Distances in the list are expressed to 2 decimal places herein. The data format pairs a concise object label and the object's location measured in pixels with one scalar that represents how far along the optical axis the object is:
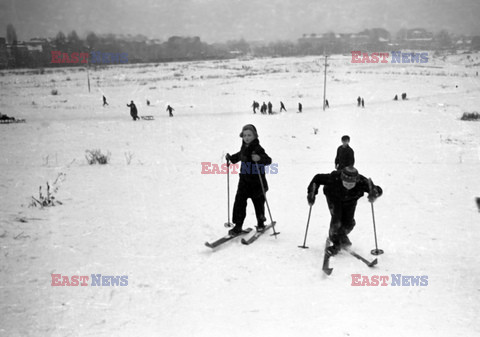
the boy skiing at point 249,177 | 5.70
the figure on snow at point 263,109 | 24.03
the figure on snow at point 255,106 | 24.74
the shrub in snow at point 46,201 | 7.01
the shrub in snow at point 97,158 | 11.11
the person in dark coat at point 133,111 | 20.94
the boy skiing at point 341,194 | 5.05
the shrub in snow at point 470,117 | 21.10
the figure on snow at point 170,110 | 23.07
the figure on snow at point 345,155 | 8.37
